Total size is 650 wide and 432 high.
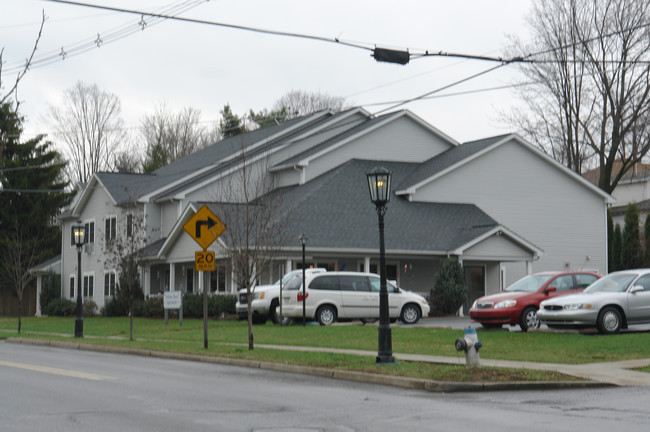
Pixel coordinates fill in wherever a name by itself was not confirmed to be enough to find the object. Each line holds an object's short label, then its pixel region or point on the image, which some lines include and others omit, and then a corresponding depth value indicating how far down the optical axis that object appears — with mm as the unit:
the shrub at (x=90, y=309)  48681
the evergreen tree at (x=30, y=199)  56188
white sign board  33031
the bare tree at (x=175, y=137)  74125
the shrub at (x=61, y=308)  50281
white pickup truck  30938
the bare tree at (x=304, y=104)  73250
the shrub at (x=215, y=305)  36969
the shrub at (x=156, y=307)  41194
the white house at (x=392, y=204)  39125
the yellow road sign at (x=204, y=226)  20812
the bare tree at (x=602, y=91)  46000
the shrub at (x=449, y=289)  37219
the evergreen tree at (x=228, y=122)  73062
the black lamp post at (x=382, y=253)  16656
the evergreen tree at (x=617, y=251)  49988
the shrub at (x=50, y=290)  53469
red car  24516
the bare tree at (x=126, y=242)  42719
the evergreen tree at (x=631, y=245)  49531
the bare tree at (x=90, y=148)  68312
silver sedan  21734
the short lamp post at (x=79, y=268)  28562
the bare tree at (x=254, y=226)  22641
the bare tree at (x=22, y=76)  13889
